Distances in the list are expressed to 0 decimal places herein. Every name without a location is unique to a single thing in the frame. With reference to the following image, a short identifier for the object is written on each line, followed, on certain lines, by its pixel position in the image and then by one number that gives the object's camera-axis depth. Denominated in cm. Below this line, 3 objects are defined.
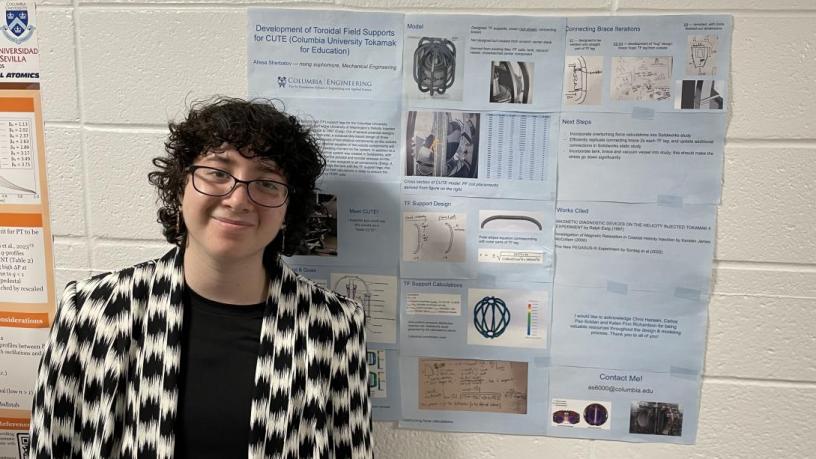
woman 96
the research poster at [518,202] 116
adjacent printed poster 125
